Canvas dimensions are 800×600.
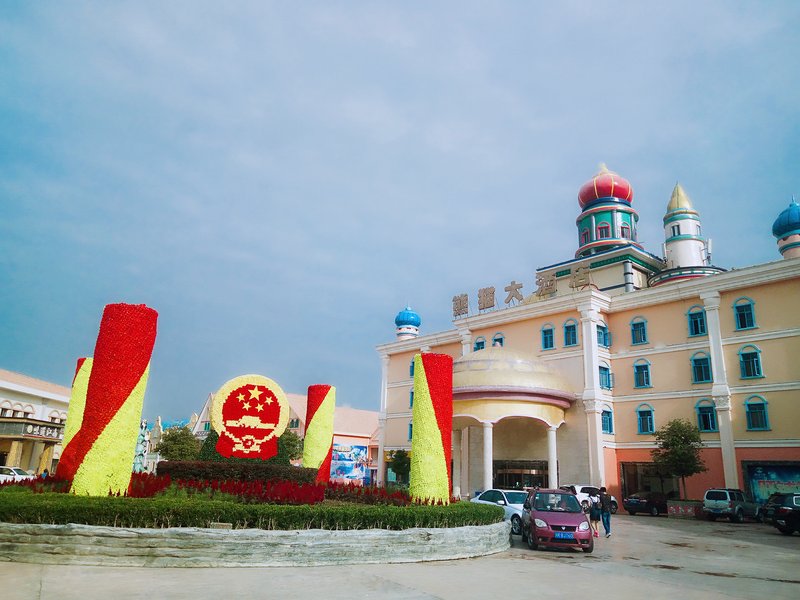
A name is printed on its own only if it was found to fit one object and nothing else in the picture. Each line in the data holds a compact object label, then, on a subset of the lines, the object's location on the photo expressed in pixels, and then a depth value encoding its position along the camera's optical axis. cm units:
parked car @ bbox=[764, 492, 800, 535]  1702
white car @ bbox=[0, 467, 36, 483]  2517
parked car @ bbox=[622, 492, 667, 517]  2602
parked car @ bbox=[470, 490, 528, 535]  1617
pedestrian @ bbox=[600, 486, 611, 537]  1621
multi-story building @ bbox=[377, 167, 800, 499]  2495
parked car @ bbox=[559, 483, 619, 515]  2372
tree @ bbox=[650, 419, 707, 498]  2447
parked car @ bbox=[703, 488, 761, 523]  2267
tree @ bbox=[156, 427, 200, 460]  4128
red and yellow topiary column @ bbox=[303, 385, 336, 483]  2228
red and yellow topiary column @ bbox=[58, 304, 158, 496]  1086
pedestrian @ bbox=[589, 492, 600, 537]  1614
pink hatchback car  1263
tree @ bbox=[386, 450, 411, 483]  3622
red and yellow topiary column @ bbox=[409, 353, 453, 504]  1368
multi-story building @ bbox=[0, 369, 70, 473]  3788
